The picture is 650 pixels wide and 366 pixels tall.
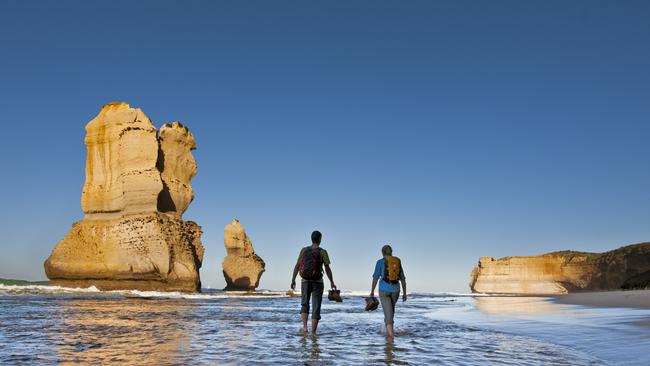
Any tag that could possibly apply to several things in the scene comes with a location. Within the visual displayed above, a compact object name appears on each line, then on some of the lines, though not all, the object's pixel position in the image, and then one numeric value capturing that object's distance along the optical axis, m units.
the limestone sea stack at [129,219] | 47.56
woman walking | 11.31
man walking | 11.66
